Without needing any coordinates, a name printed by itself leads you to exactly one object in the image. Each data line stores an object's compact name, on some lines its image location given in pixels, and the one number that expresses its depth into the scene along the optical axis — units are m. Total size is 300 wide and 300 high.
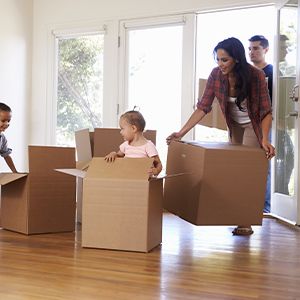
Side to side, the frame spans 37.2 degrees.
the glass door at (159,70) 3.91
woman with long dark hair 2.47
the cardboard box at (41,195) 2.52
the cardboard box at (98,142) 2.82
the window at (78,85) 4.34
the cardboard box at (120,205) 2.11
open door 3.14
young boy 2.79
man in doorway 3.41
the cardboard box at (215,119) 3.27
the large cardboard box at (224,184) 2.24
